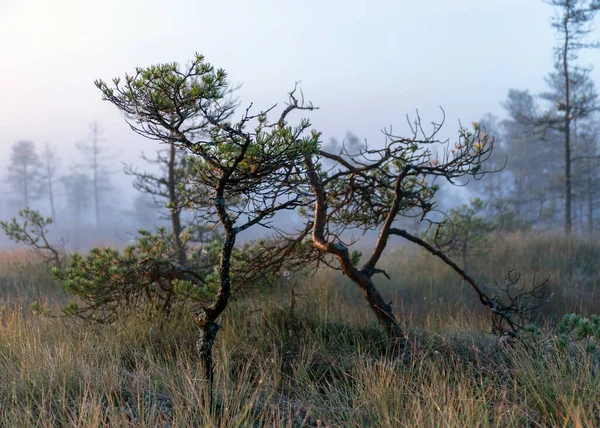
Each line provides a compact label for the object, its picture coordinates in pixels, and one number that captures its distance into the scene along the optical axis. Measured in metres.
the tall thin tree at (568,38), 16.42
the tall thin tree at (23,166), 60.75
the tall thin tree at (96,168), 62.25
